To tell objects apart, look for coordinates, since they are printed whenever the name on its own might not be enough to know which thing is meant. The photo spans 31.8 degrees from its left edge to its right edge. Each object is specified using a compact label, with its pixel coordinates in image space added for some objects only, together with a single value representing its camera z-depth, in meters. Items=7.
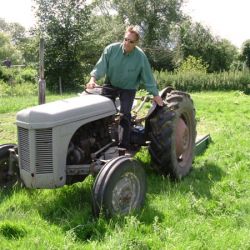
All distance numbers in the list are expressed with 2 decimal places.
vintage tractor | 4.15
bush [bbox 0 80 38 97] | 20.51
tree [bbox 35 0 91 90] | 23.24
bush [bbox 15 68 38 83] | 29.84
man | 5.15
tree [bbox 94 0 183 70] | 41.81
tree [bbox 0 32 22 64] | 58.92
